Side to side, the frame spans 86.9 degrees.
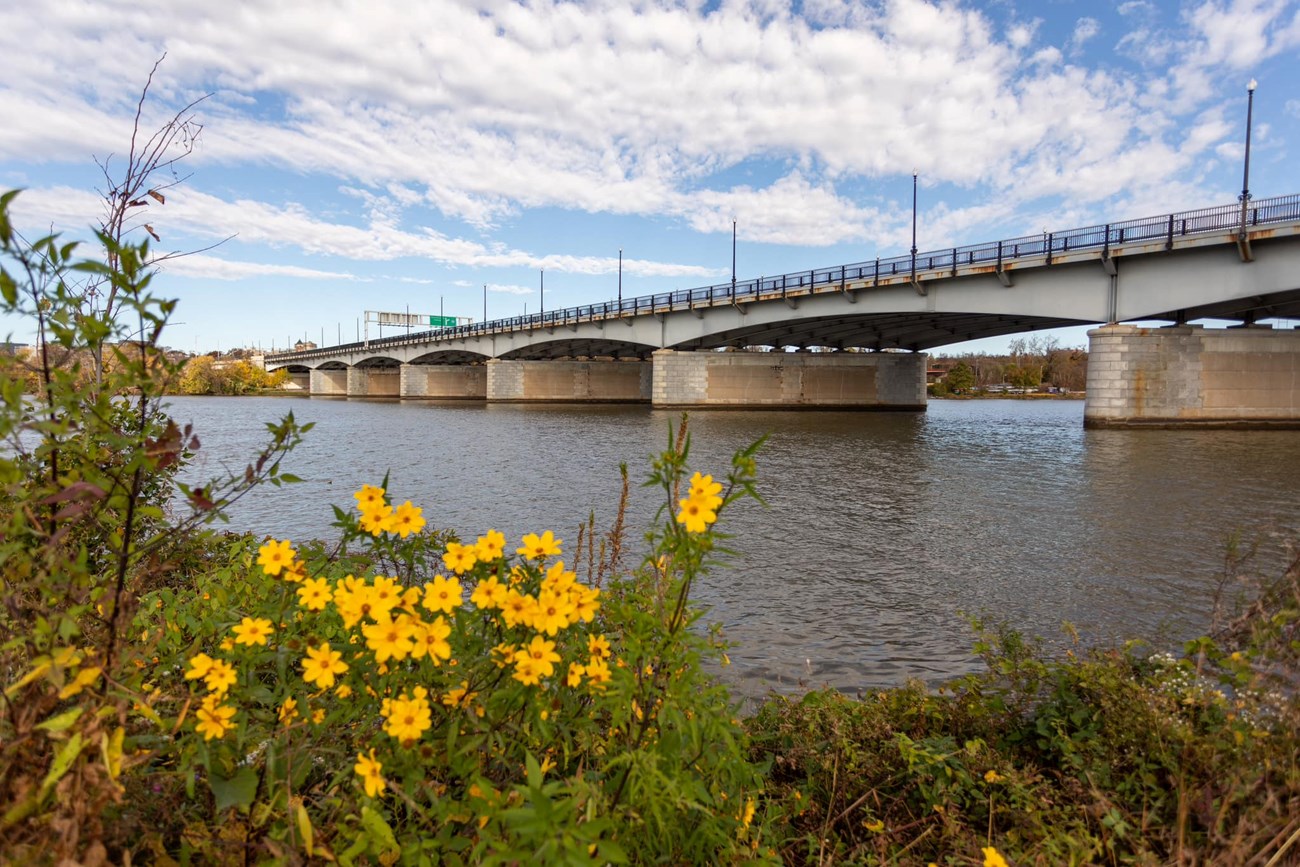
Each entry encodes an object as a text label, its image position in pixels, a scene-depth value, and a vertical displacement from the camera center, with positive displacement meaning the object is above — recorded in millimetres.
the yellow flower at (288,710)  2137 -983
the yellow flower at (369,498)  2330 -344
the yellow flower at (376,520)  2262 -406
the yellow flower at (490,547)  2240 -490
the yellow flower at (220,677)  2002 -835
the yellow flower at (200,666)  1997 -805
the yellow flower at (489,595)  2090 -603
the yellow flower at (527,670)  2004 -799
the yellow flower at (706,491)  2035 -265
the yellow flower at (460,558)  2182 -516
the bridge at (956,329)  28078 +5011
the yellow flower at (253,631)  2131 -753
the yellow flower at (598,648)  2387 -867
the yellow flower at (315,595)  2115 -625
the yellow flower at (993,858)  2029 -1368
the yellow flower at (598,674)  2234 -889
